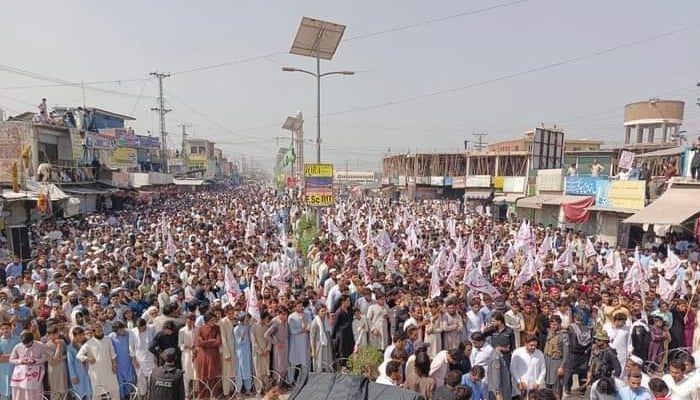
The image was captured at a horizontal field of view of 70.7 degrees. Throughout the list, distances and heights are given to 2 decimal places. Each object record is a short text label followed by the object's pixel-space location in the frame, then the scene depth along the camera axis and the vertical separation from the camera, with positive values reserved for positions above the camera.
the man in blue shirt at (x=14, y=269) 10.76 -2.59
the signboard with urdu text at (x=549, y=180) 23.50 -1.04
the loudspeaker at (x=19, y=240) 14.62 -2.62
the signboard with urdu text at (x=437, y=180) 42.59 -2.01
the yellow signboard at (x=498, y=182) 34.64 -1.66
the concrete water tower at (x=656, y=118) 37.55 +3.22
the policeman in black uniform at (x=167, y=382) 4.93 -2.28
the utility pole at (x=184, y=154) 68.70 -0.02
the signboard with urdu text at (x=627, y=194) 16.81 -1.21
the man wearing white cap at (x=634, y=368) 4.70 -2.00
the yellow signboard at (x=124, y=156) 38.62 -0.24
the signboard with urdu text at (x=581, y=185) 20.06 -1.09
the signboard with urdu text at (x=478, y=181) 36.22 -1.71
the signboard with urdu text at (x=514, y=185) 29.19 -1.61
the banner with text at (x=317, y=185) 15.35 -0.91
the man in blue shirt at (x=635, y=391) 4.66 -2.20
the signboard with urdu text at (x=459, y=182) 39.14 -1.93
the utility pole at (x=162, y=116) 47.87 +3.82
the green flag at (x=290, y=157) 30.50 -0.10
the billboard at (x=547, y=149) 27.41 +0.55
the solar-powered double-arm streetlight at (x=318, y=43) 15.05 +3.58
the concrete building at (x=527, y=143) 45.00 +1.46
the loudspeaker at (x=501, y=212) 33.00 -3.66
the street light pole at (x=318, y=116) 15.85 +1.26
